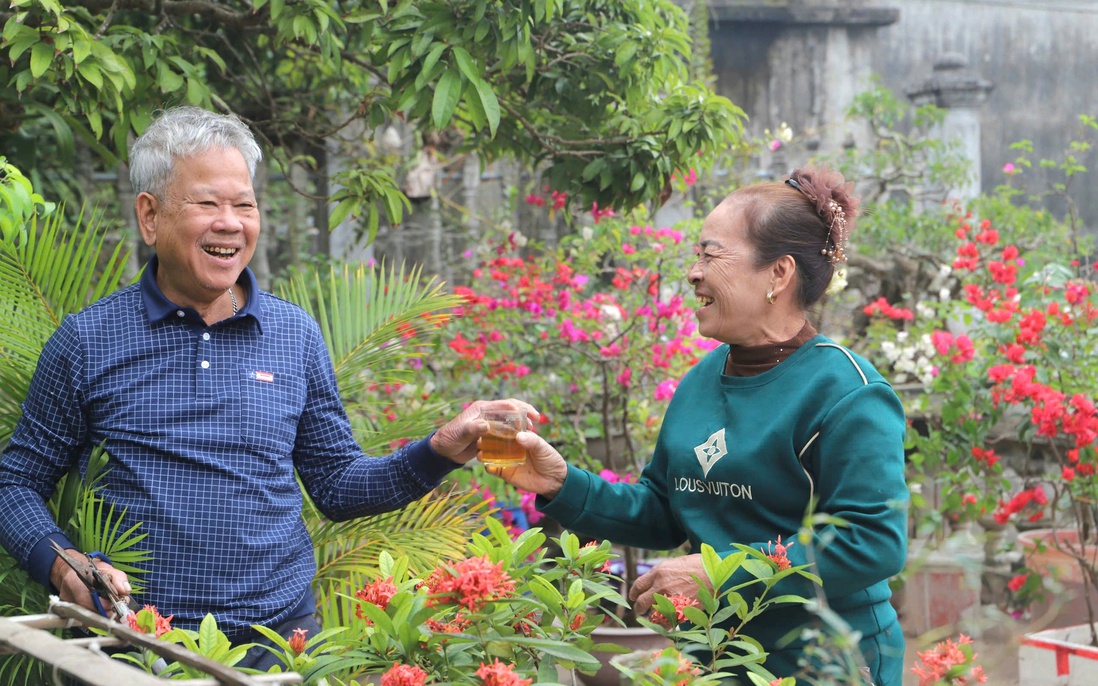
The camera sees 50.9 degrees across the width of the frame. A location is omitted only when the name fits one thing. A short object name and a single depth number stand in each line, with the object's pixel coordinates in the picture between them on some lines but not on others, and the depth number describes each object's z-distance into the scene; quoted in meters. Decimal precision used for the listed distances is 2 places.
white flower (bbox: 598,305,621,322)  4.93
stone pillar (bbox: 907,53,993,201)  10.47
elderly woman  2.10
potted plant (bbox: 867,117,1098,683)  4.52
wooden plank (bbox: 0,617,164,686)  1.33
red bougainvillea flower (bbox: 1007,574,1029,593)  4.80
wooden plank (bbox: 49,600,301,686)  1.38
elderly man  2.37
